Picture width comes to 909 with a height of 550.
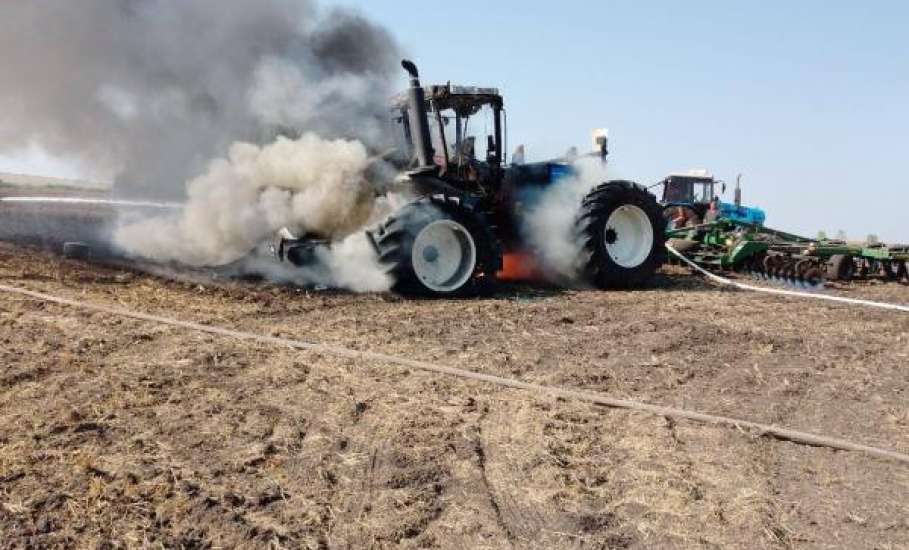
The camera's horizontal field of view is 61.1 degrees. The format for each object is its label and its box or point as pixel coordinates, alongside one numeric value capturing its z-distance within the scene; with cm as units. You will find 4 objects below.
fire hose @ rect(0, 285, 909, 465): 440
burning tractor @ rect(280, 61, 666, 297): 972
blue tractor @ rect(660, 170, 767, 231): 2178
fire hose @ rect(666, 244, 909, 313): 1024
